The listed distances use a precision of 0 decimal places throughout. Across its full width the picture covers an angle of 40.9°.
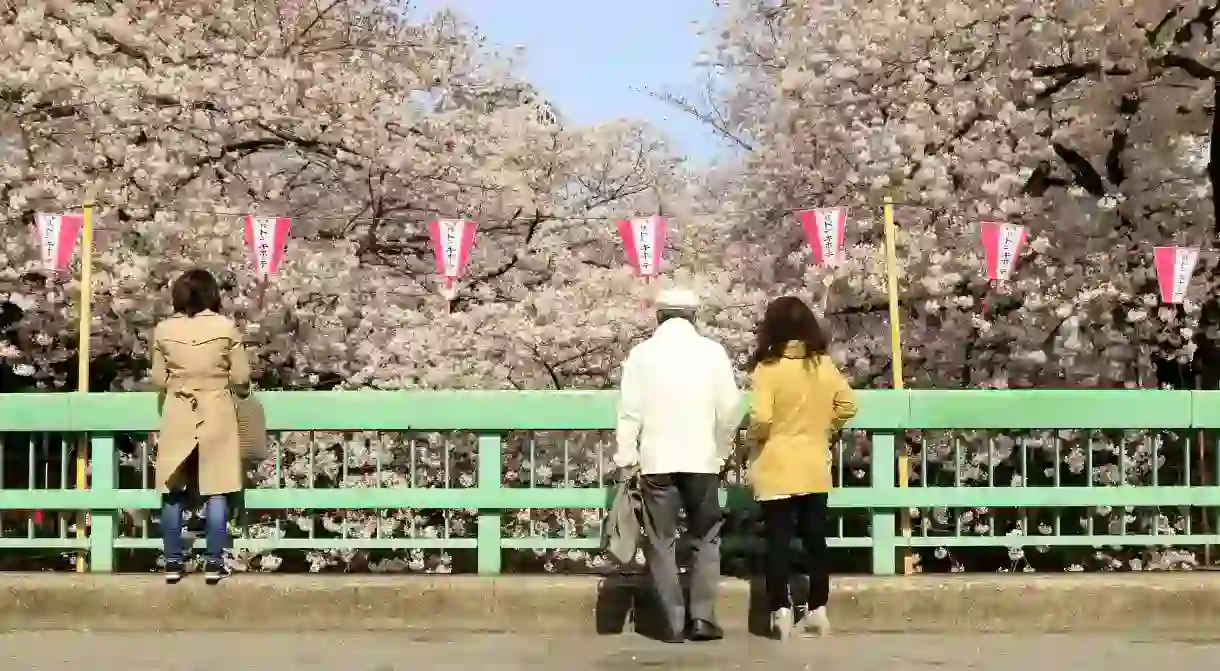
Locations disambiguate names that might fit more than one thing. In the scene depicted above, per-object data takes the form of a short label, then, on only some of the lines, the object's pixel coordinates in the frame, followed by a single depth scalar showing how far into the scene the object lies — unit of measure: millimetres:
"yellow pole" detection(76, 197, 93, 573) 8273
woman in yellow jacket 7344
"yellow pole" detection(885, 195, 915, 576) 12336
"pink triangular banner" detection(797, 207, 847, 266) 16859
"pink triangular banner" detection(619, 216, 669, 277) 17672
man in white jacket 7242
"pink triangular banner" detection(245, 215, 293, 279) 16391
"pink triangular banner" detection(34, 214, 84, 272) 15266
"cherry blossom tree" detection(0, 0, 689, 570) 18078
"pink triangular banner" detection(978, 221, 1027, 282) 16734
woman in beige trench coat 7668
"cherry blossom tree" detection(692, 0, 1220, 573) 18828
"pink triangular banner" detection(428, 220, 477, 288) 17156
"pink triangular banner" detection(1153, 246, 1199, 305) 17016
